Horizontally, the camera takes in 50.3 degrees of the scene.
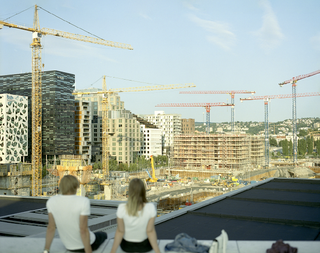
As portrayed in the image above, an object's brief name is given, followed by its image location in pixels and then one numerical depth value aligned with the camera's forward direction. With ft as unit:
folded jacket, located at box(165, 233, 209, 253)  13.28
